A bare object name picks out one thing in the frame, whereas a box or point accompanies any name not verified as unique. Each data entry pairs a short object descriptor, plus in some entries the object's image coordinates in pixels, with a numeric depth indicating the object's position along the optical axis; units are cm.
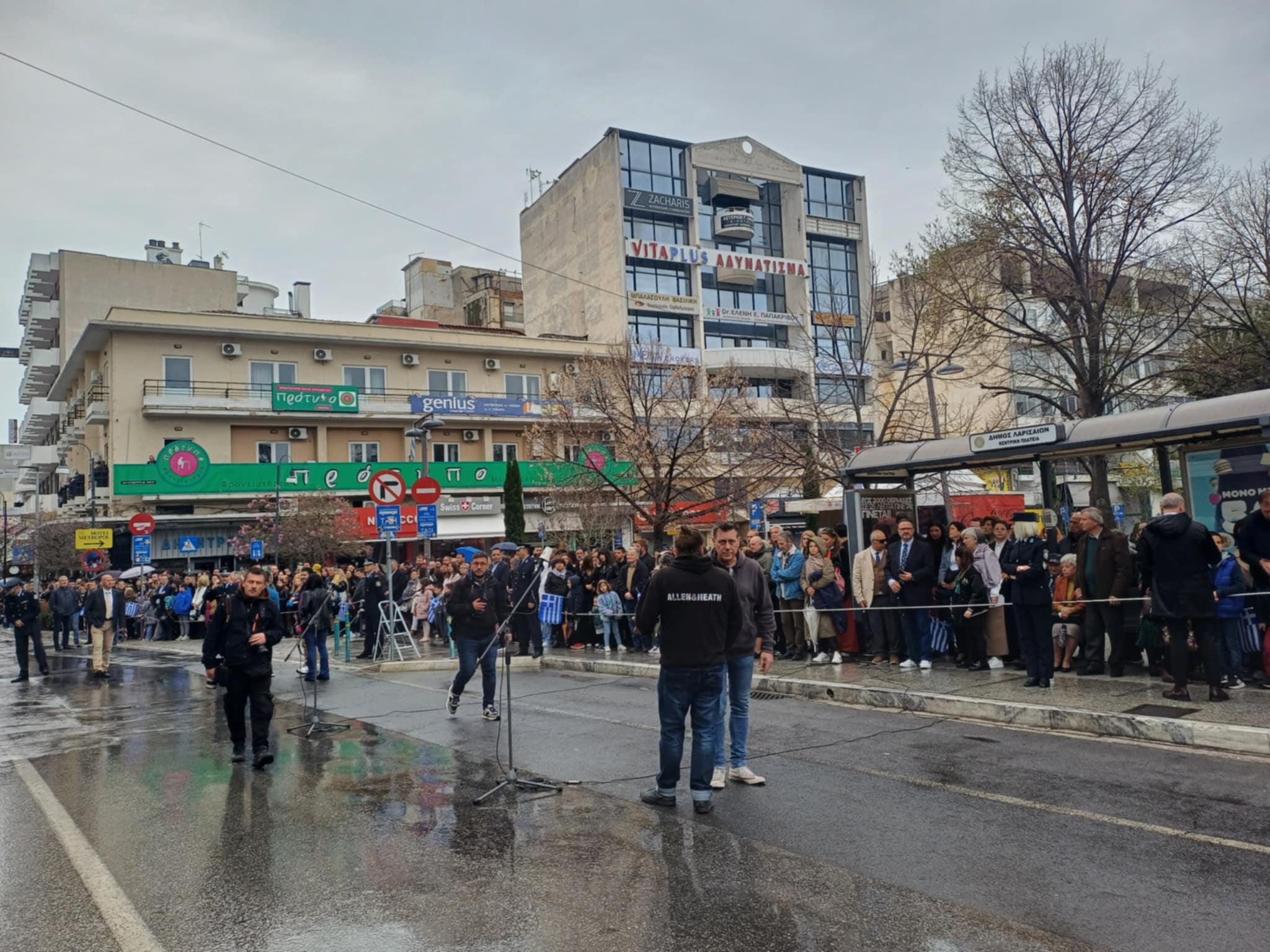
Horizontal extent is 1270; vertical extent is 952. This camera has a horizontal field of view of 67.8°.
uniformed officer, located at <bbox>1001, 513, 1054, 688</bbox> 990
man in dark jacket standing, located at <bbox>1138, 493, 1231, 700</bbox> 852
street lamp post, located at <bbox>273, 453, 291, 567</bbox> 3397
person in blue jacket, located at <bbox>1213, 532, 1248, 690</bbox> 926
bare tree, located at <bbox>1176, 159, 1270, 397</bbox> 2112
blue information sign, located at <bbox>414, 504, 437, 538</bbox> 1717
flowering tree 3822
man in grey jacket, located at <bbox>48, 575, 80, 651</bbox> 2209
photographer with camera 854
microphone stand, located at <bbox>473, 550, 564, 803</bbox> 676
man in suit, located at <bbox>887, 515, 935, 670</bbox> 1161
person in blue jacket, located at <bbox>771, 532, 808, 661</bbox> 1338
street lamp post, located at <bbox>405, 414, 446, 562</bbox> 2673
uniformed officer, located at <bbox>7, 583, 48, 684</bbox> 1681
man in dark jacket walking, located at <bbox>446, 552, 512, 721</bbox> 1029
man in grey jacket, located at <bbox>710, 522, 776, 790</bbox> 679
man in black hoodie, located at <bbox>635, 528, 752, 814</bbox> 614
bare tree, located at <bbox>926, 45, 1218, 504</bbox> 2028
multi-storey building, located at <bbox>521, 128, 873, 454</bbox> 5531
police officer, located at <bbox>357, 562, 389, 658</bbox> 1889
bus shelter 1044
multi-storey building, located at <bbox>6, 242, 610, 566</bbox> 4075
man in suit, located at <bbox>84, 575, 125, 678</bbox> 1731
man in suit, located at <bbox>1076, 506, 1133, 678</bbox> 1007
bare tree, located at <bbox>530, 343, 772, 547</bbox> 2770
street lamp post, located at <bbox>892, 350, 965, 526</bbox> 2630
